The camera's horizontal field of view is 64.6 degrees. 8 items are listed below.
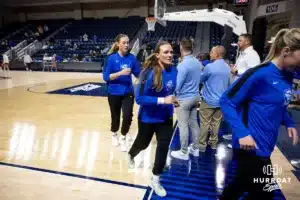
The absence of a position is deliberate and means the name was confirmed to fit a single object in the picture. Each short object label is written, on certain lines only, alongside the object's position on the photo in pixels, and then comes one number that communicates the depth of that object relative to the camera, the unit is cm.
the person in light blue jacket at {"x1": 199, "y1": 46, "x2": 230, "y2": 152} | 334
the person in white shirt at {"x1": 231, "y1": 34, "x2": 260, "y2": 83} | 350
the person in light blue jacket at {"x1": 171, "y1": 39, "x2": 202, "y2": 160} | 307
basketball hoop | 1521
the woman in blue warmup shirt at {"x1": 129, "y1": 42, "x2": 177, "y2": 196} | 232
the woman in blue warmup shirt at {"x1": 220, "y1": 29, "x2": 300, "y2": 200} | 144
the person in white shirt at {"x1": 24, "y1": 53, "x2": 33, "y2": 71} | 1623
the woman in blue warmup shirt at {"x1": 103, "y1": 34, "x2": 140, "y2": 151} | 344
